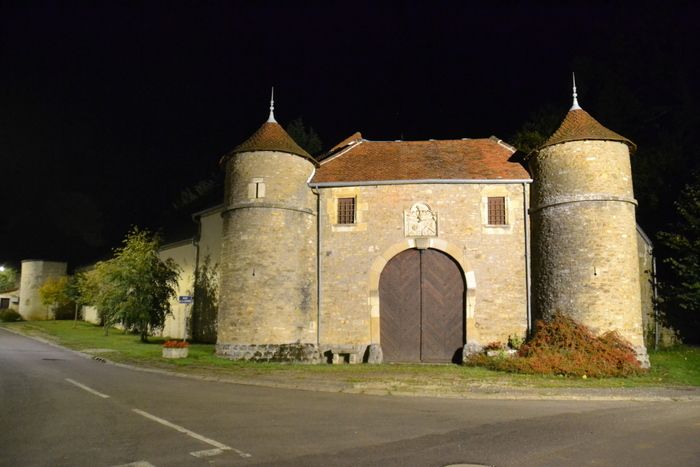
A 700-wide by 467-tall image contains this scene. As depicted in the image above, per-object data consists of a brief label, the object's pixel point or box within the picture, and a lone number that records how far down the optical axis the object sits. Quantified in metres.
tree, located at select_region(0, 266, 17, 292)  49.84
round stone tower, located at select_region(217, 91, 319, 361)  17.50
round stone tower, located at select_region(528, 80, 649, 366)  16.19
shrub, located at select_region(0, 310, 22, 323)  42.88
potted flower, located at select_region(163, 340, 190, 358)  16.97
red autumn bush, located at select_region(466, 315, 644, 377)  14.40
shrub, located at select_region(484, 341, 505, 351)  17.32
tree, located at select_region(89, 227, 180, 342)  22.20
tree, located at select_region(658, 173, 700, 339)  19.34
